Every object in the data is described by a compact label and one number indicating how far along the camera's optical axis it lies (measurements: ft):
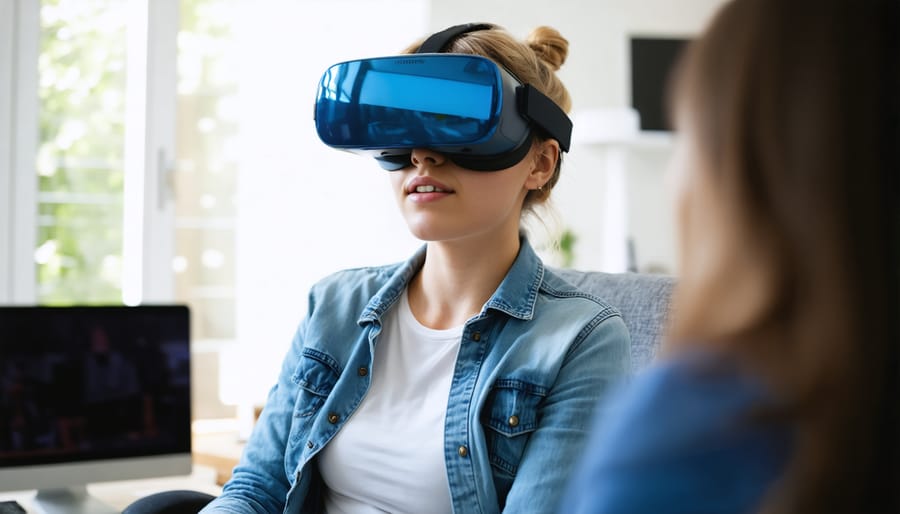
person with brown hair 1.87
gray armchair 5.22
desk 5.69
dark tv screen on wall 15.83
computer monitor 5.36
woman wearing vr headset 4.35
